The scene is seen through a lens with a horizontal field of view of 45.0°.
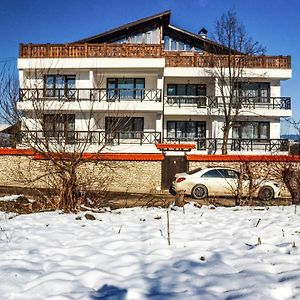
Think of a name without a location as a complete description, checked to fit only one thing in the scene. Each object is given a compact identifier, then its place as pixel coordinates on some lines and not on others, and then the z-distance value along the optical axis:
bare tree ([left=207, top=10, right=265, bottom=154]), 23.47
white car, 14.67
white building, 22.45
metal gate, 17.91
